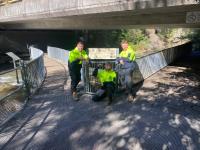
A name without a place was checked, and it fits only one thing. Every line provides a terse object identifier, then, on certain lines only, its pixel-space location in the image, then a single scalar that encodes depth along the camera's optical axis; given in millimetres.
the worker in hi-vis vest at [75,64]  5371
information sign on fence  5729
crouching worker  5187
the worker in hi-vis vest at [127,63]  5187
